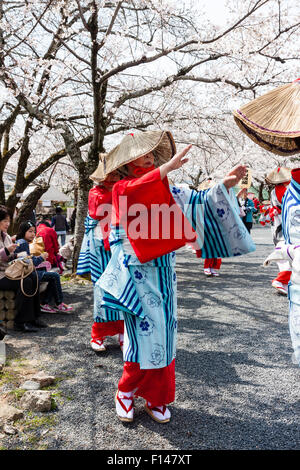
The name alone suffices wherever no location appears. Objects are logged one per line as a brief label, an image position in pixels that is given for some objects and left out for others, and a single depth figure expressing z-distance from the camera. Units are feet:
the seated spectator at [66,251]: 30.99
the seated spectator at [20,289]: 15.55
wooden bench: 15.79
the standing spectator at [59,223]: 43.27
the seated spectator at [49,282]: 17.80
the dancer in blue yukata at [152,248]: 8.09
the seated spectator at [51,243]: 24.31
